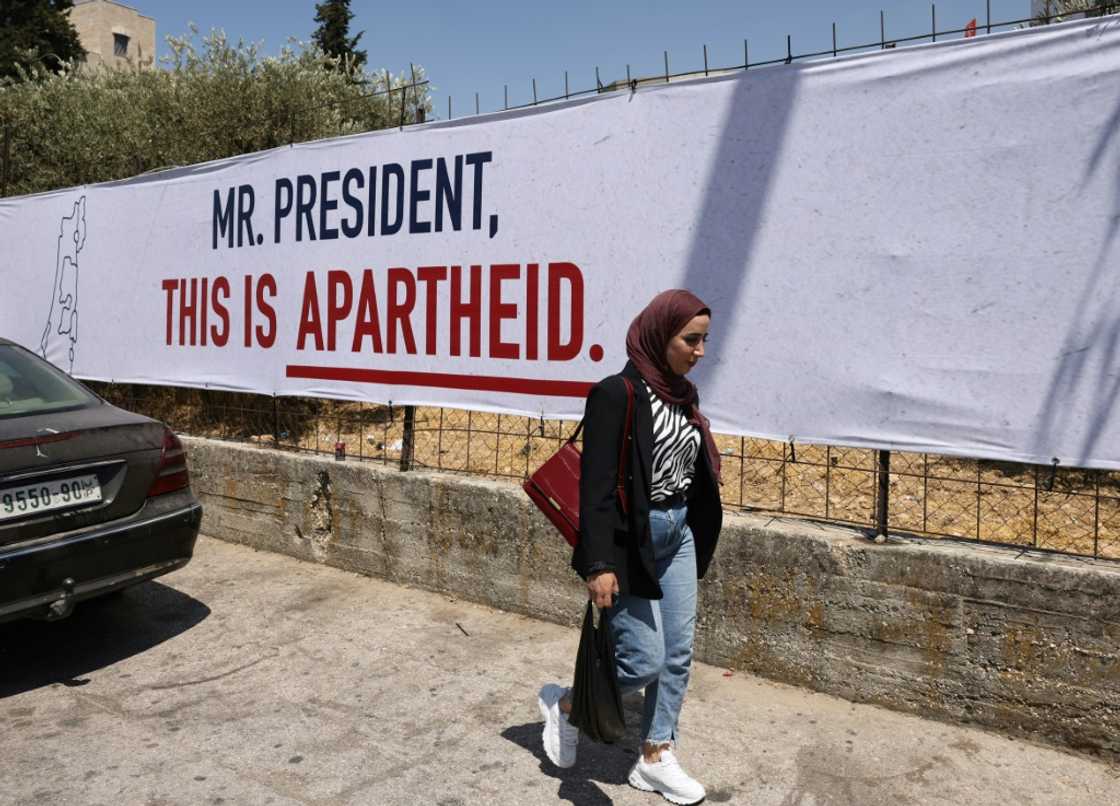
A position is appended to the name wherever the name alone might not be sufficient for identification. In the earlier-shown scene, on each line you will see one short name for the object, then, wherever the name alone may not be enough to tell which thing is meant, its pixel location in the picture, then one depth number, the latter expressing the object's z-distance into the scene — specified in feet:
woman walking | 9.56
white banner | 11.39
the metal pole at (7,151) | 30.09
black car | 13.06
